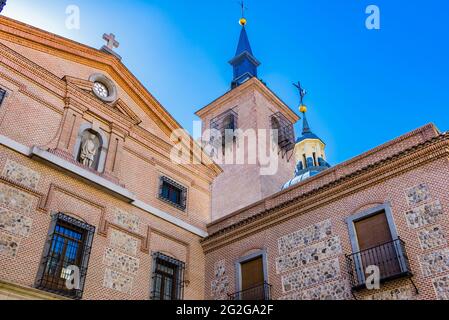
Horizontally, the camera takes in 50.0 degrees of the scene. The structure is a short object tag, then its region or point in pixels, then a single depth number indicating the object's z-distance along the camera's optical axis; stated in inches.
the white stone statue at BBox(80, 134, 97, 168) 591.5
